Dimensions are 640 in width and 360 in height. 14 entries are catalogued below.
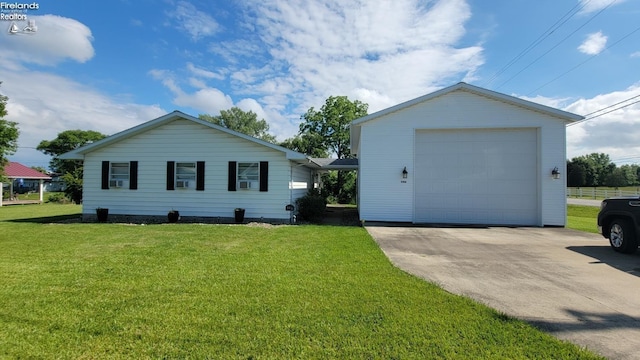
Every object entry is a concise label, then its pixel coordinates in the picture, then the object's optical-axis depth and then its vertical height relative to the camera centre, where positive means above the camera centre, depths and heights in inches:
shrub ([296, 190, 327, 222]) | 503.8 -35.5
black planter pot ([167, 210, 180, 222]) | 477.8 -48.1
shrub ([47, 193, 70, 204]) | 1045.2 -49.2
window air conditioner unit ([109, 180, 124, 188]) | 513.3 +4.0
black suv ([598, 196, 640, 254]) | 259.6 -30.1
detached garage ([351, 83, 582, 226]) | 450.6 +44.2
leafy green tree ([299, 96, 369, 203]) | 1267.2 +278.5
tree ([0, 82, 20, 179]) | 906.7 +150.2
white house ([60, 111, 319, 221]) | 483.2 +23.0
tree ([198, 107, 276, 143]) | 1895.9 +420.7
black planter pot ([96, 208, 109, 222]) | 484.1 -46.4
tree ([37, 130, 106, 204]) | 1780.3 +261.6
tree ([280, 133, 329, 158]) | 1301.7 +183.2
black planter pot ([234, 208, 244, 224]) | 472.4 -45.1
